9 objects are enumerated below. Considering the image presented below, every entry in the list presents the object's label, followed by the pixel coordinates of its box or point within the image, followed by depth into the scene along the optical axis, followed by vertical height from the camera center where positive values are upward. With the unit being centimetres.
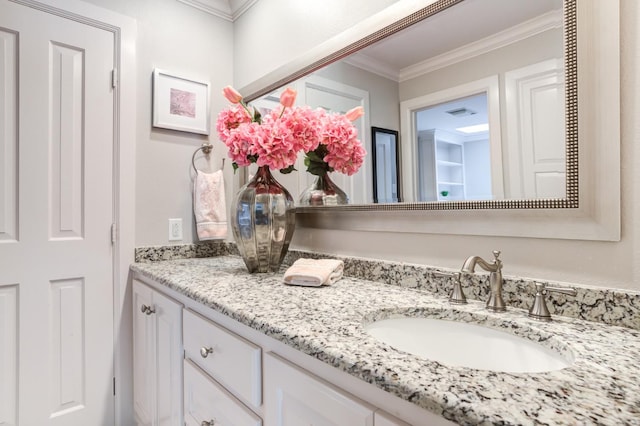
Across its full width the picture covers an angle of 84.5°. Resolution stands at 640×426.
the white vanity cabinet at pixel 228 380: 57 -36
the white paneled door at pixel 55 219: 140 +0
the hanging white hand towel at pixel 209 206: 179 +6
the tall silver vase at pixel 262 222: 133 -2
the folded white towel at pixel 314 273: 109 -18
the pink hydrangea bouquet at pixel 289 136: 123 +29
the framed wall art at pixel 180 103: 173 +58
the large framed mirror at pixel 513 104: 74 +28
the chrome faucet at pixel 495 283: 82 -16
